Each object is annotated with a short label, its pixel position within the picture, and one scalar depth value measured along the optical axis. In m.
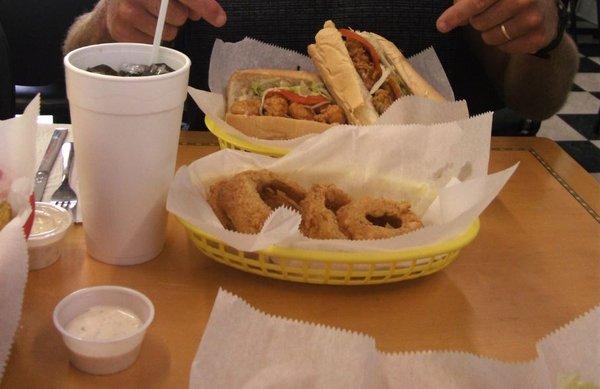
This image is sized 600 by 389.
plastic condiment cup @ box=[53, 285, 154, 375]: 0.80
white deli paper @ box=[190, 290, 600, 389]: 0.75
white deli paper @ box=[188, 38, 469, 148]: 1.51
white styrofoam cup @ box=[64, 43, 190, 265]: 0.92
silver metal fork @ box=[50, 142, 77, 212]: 1.19
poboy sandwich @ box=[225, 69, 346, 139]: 1.58
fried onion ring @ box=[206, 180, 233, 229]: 1.08
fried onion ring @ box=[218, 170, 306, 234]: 1.03
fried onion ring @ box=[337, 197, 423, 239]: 1.03
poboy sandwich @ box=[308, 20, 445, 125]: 1.79
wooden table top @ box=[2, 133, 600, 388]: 0.86
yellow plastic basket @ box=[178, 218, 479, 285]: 0.97
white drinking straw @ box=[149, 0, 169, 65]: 0.98
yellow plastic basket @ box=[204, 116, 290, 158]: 1.38
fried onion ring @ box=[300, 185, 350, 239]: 1.03
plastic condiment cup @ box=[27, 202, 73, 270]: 0.99
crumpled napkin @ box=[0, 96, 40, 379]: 0.77
